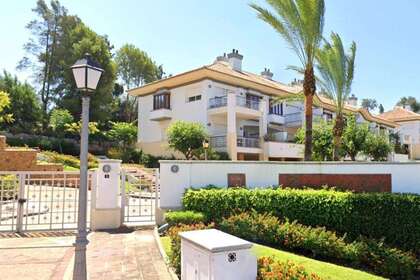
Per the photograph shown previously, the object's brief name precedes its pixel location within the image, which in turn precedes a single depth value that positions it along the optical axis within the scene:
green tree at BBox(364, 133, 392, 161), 25.18
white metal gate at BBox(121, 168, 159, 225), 11.66
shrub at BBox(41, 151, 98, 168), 25.83
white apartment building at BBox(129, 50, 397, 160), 29.09
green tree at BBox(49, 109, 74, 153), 32.78
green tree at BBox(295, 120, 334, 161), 23.39
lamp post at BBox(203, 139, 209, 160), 24.53
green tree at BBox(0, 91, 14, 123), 16.31
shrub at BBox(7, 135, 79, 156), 31.61
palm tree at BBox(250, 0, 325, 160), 16.25
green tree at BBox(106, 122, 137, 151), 33.50
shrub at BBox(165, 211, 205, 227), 10.47
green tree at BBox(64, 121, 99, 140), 31.04
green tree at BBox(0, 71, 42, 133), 33.66
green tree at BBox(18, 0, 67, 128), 41.22
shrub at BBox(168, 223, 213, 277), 7.03
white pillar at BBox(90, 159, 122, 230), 11.14
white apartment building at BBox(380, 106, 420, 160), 52.36
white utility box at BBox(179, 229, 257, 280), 4.67
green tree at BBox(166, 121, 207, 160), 25.95
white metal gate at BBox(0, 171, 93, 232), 10.66
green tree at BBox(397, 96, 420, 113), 82.19
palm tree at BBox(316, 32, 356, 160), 19.78
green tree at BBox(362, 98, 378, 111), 96.99
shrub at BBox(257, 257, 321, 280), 5.20
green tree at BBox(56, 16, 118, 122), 38.97
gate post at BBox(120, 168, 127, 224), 11.48
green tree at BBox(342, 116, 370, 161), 24.28
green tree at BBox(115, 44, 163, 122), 50.56
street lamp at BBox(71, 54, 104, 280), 5.37
